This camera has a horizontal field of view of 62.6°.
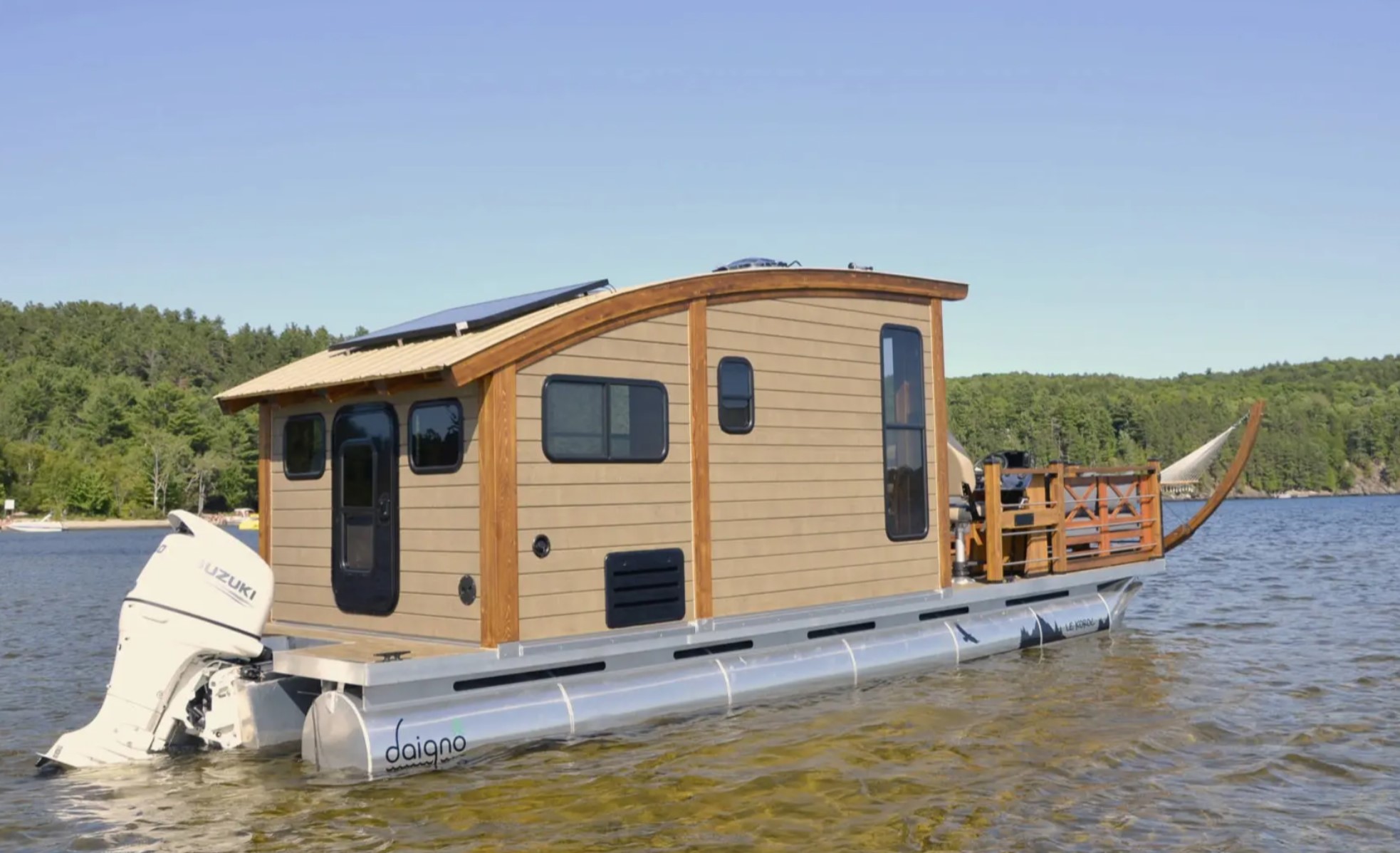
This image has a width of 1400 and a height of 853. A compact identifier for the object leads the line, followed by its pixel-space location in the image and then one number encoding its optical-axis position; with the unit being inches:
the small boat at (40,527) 3031.5
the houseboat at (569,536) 336.8
